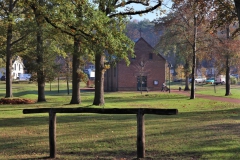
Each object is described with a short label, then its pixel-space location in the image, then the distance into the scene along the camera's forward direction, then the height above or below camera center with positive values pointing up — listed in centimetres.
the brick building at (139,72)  5912 +118
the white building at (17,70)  11146 +328
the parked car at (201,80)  9541 -51
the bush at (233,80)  7831 -47
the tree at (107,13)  2269 +463
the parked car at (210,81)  8600 -75
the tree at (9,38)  3206 +415
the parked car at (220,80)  8120 -47
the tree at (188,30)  3541 +559
